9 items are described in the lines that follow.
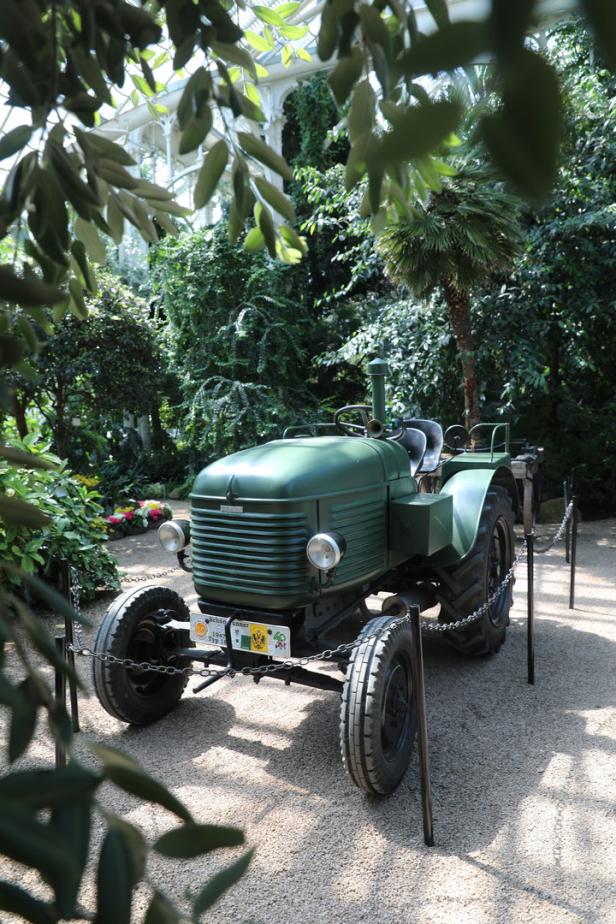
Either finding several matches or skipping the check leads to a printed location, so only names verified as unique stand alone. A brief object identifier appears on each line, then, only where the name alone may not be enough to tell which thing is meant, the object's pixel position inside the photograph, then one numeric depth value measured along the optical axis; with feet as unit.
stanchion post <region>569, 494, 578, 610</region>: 19.39
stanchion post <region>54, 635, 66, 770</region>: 7.90
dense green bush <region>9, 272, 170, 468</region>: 31.68
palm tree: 23.76
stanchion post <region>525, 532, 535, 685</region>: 14.21
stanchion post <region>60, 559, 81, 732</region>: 12.15
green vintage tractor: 10.72
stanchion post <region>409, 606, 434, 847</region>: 9.32
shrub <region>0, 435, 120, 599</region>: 17.75
